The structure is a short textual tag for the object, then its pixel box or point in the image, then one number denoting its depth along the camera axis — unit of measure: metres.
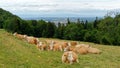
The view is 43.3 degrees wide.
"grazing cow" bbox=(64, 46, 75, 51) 9.00
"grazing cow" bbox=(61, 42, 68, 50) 9.38
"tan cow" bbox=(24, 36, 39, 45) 11.40
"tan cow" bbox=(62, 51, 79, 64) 6.58
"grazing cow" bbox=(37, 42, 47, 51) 9.00
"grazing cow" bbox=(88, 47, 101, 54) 9.07
